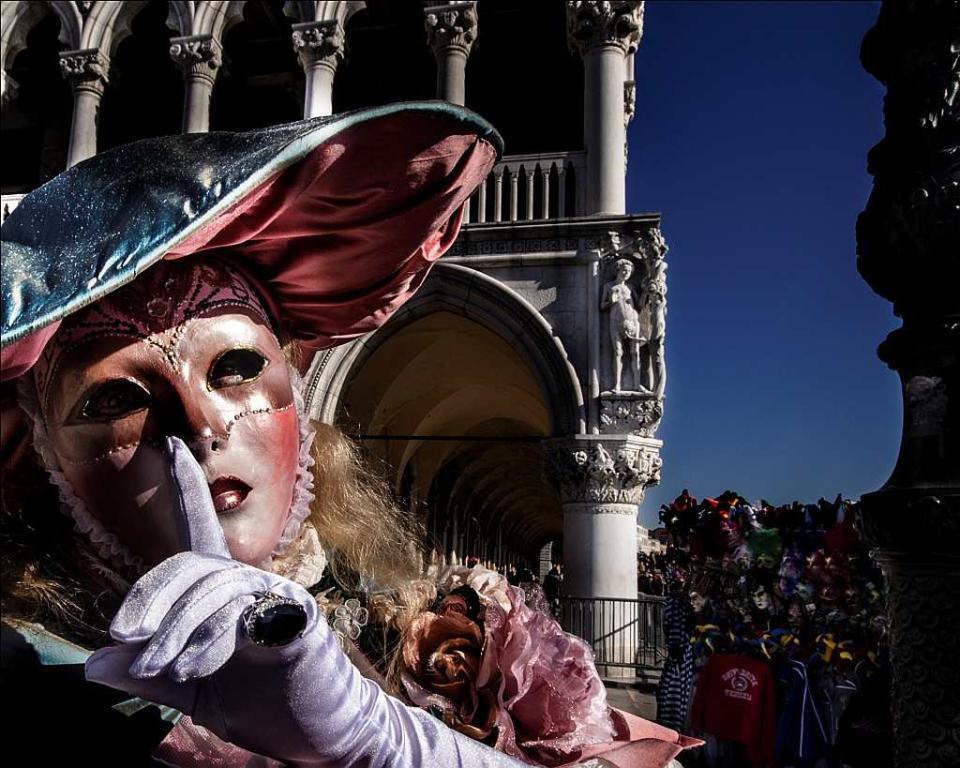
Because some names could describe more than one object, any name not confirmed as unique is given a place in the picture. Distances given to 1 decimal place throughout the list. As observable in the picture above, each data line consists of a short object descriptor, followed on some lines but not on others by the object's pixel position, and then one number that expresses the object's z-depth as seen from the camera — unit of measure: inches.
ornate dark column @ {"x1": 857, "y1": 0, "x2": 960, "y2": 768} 74.8
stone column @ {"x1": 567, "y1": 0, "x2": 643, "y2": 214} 315.9
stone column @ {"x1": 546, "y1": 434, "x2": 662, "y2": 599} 292.5
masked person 27.7
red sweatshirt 177.9
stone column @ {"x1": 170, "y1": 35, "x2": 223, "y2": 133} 359.9
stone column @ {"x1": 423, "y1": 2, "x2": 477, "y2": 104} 335.3
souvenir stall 159.3
